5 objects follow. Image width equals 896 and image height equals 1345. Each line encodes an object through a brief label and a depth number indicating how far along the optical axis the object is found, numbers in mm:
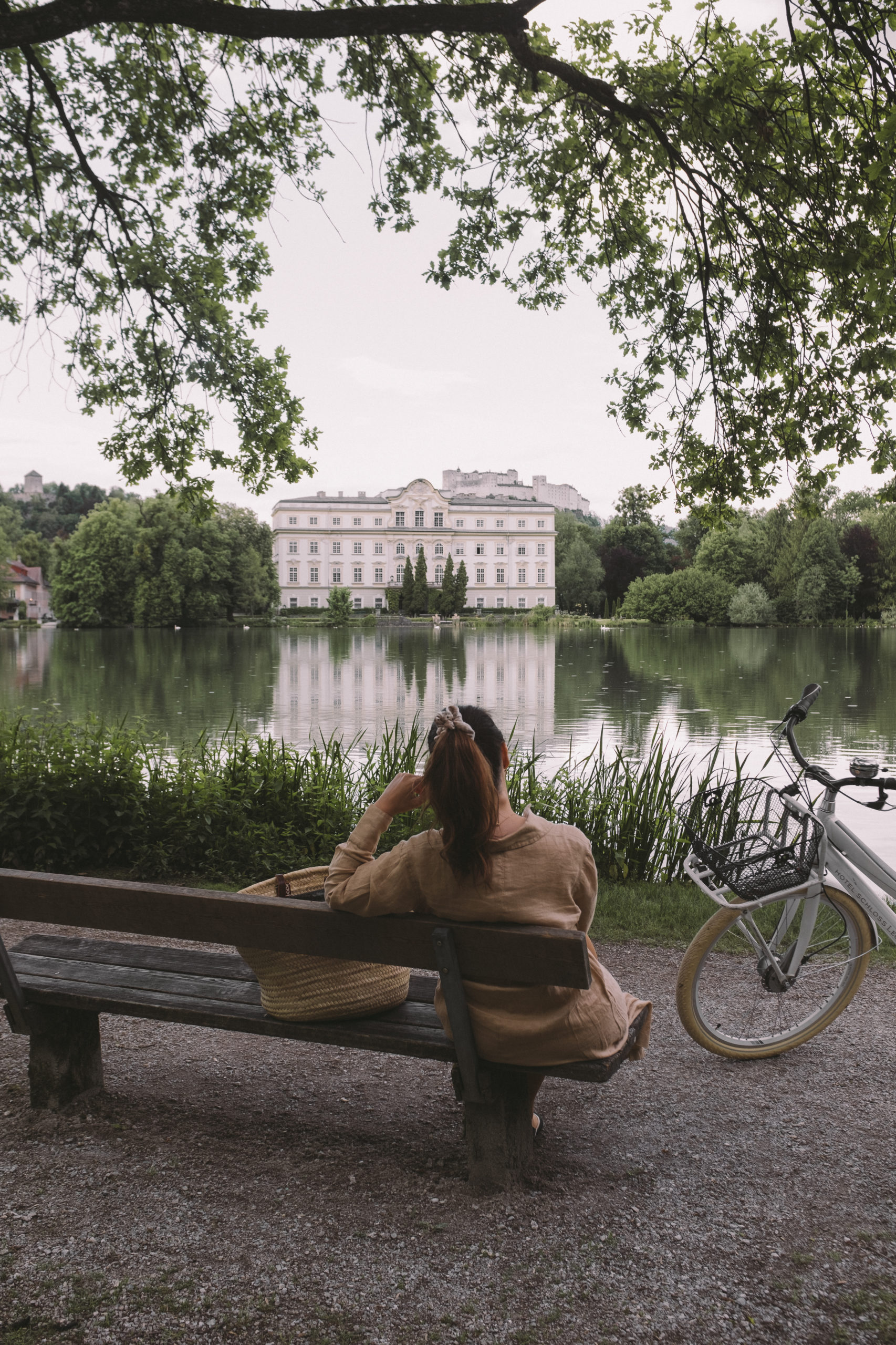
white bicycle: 2871
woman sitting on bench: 1953
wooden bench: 1987
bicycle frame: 2918
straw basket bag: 2270
